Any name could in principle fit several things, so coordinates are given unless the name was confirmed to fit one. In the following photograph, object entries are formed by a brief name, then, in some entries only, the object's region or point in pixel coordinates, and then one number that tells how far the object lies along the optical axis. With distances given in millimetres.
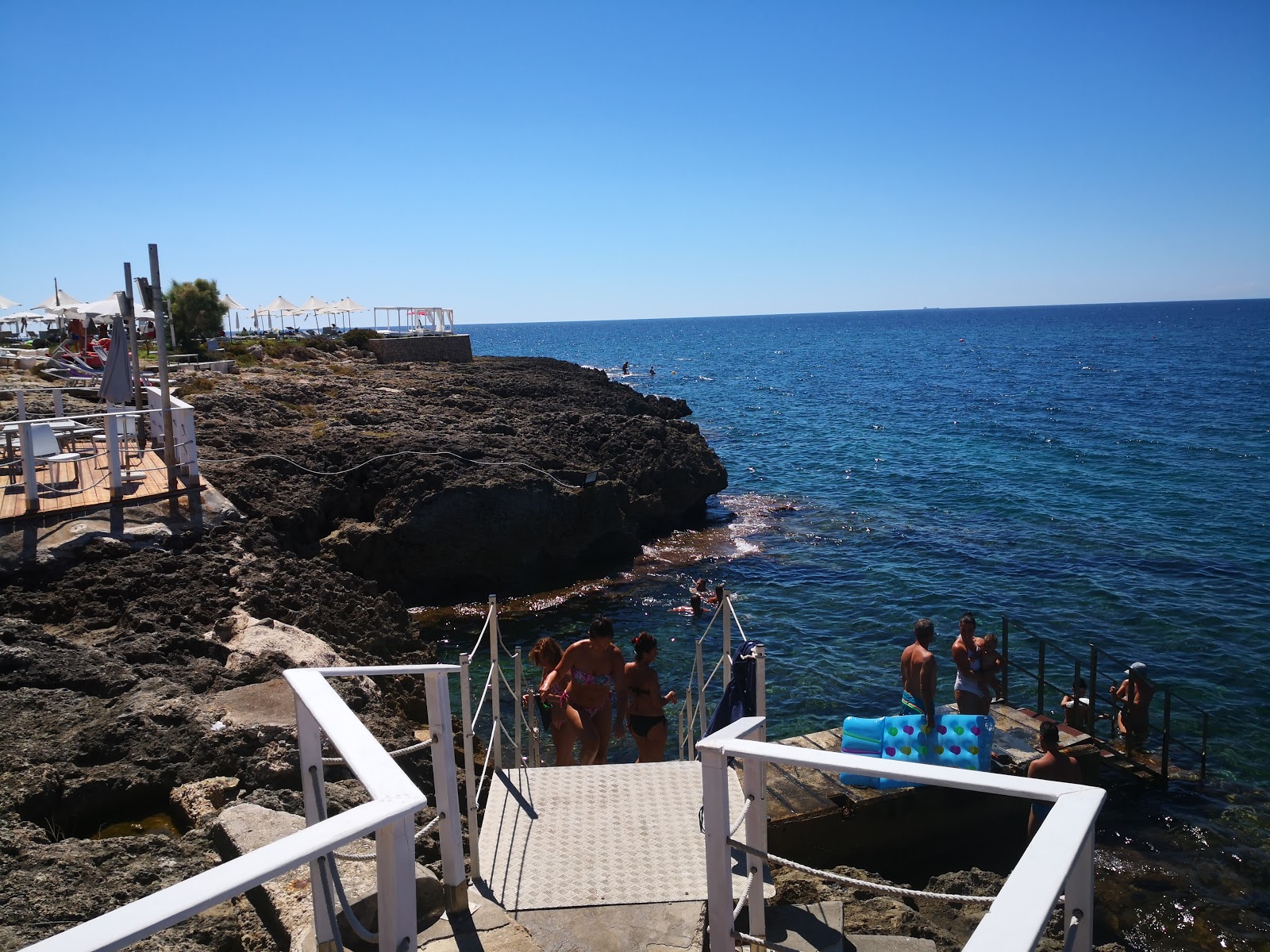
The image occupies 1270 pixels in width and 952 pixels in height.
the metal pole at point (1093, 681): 11570
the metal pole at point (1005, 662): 12016
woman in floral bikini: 8008
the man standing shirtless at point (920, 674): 9445
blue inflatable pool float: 9258
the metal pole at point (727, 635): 7418
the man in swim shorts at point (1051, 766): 8867
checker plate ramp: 5012
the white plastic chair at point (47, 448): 11531
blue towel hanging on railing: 6551
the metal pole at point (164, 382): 11773
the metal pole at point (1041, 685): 12235
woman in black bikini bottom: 8156
